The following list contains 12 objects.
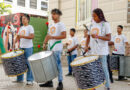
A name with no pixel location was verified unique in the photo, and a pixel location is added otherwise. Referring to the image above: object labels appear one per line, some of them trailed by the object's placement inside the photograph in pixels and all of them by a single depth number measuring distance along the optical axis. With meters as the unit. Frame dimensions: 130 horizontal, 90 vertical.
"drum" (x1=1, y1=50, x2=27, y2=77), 5.25
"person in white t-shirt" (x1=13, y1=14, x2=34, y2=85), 5.59
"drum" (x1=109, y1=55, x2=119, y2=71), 6.83
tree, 21.82
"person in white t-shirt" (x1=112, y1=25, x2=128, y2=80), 6.97
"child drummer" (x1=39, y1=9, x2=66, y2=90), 4.95
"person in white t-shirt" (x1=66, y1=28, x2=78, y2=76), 7.92
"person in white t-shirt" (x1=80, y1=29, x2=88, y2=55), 7.45
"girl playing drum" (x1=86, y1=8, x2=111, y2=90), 4.17
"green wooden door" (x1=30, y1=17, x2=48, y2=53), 13.34
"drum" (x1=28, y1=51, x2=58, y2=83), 4.33
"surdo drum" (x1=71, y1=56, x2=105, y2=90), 3.57
